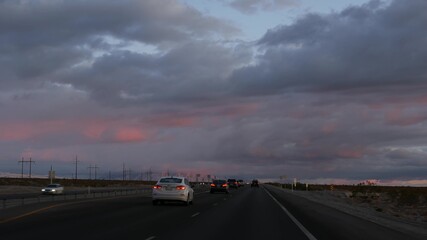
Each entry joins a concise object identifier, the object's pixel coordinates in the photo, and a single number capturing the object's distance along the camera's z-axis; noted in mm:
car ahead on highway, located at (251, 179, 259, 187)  127300
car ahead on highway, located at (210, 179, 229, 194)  61844
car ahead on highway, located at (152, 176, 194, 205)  32188
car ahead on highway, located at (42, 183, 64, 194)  57244
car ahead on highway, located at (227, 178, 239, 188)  93688
